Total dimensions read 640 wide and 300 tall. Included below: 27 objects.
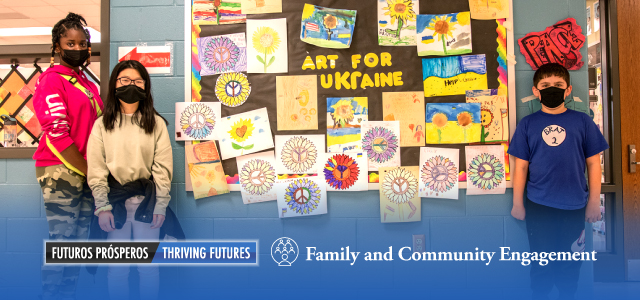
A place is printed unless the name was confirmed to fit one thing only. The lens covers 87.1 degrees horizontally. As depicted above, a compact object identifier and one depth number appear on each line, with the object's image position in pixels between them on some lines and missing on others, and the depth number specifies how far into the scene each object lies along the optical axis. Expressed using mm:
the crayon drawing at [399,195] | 1824
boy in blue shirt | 1641
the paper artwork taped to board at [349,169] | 1830
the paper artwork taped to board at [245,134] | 1840
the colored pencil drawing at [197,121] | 1847
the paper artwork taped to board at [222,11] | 1854
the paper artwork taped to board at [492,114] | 1816
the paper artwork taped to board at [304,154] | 1836
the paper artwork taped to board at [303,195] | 1834
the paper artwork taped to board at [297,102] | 1838
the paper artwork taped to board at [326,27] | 1835
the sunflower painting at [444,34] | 1823
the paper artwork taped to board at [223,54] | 1847
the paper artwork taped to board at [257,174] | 1842
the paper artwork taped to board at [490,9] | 1825
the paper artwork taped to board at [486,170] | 1817
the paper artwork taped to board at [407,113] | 1828
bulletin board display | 1826
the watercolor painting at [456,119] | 1823
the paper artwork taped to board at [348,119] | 1830
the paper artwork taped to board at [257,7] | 1852
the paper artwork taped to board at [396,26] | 1837
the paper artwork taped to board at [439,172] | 1824
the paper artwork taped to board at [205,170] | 1839
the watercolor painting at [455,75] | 1822
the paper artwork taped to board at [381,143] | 1827
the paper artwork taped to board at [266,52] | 1847
